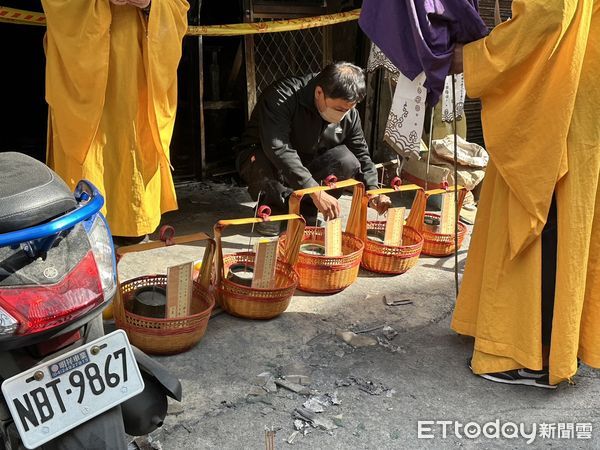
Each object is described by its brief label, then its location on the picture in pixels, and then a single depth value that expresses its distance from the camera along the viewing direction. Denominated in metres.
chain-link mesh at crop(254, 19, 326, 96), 5.62
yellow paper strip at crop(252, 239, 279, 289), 2.94
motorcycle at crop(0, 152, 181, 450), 1.44
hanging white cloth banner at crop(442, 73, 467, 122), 3.68
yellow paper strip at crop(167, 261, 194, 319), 2.58
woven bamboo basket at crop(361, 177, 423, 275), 3.71
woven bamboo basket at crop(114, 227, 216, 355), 2.59
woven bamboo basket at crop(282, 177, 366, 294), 3.37
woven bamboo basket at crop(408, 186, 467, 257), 3.99
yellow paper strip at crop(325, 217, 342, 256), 3.37
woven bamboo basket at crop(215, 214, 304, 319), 2.98
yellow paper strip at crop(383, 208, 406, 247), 3.68
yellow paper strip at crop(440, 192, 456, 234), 4.03
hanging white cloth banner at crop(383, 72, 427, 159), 2.68
